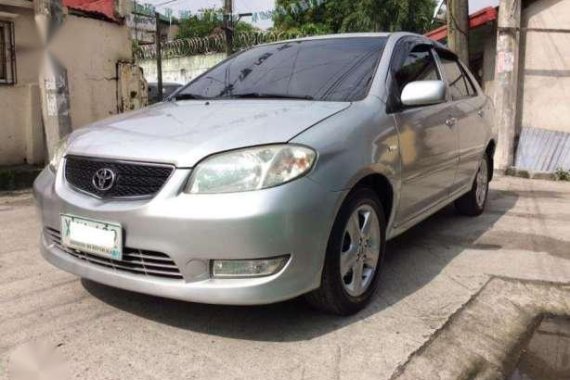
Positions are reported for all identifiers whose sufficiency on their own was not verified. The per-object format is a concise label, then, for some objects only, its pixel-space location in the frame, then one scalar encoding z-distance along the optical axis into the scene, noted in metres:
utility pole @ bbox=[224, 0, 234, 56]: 15.13
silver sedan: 2.71
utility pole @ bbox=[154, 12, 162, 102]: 14.02
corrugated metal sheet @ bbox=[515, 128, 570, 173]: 8.98
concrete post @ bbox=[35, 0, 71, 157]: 6.57
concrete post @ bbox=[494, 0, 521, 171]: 8.87
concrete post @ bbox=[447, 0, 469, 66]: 9.25
